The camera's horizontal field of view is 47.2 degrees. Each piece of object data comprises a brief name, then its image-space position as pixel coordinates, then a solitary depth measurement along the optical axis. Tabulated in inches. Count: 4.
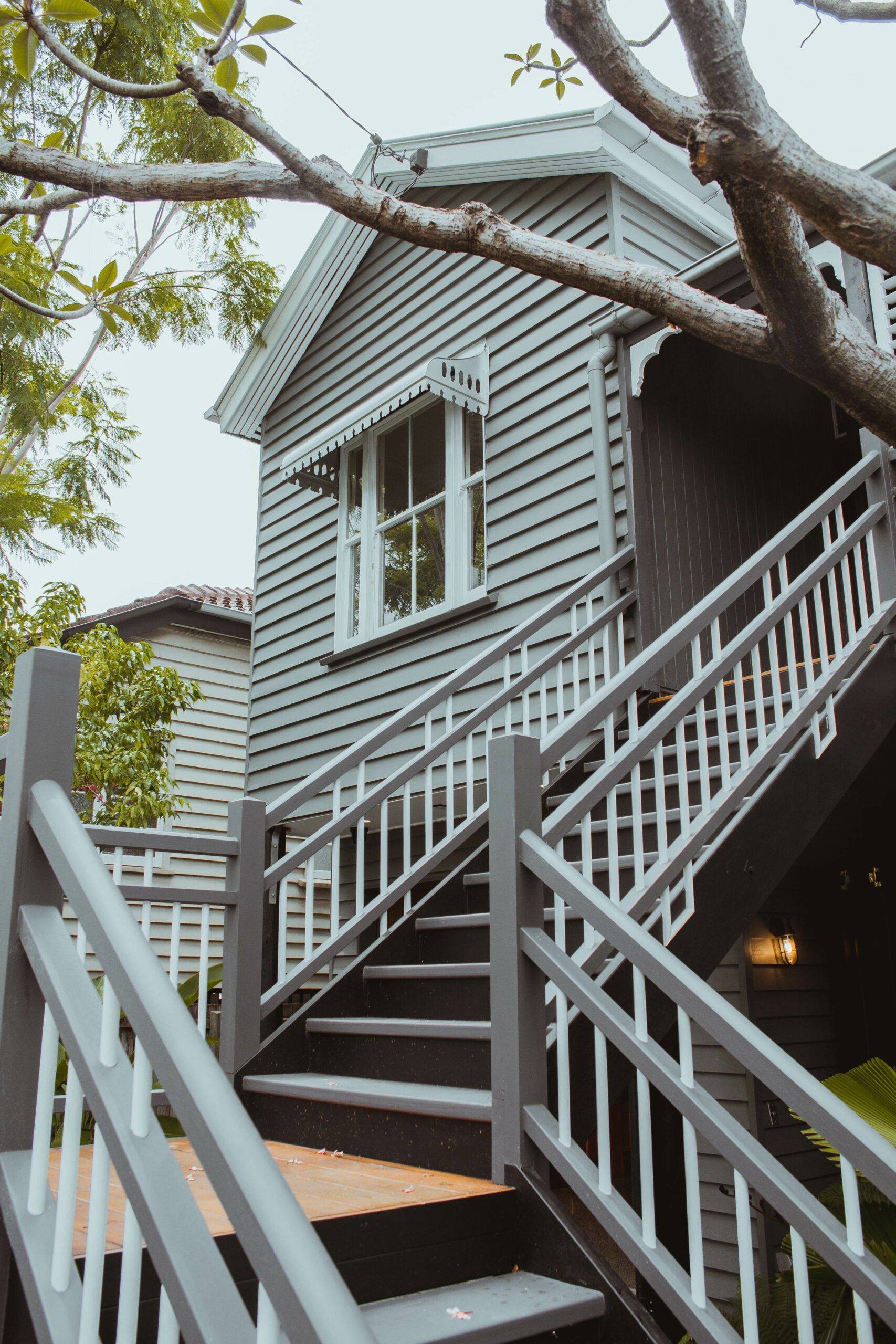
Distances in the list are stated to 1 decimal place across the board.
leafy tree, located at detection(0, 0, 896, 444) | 87.0
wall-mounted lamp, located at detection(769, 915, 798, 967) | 232.8
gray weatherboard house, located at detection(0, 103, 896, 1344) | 71.7
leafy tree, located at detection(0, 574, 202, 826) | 333.7
